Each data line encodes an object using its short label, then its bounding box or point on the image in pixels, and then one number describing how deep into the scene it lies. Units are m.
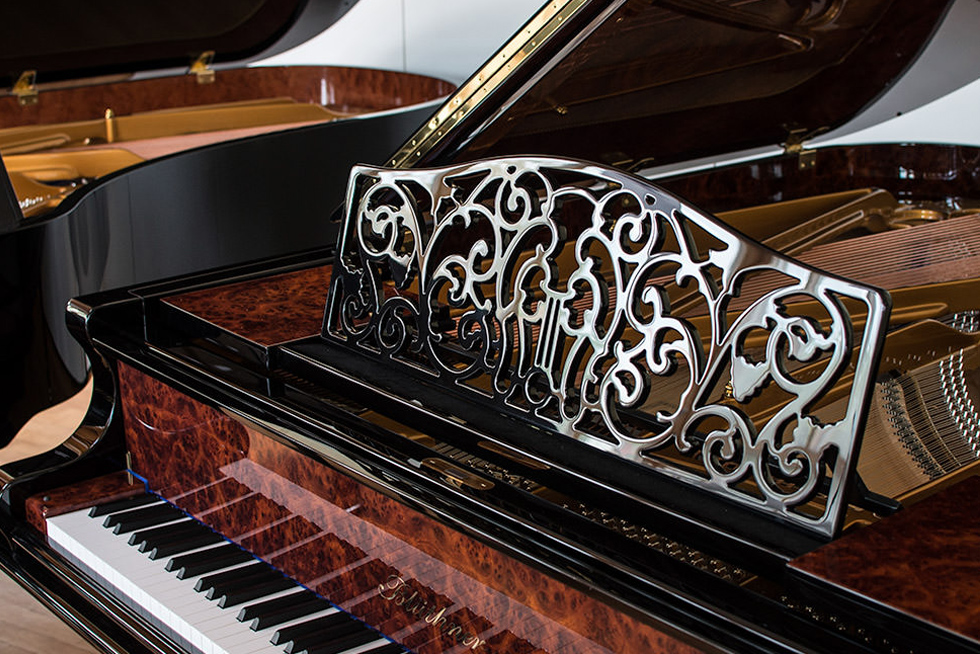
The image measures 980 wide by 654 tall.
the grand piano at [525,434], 1.24
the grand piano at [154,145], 3.22
